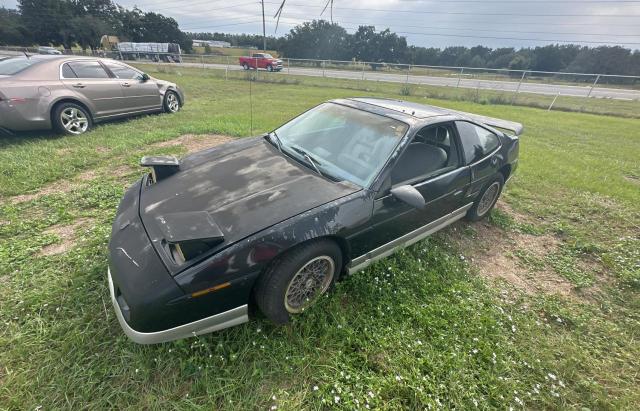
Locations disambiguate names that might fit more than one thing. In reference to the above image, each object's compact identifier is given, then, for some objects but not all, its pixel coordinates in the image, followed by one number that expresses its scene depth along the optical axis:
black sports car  1.68
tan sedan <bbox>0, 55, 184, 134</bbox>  4.73
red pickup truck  25.14
